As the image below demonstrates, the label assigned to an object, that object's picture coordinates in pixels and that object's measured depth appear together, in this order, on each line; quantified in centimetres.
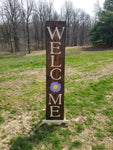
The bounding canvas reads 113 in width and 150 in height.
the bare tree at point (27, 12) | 2069
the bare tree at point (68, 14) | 3308
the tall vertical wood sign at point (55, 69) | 203
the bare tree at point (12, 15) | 2131
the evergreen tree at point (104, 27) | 1616
